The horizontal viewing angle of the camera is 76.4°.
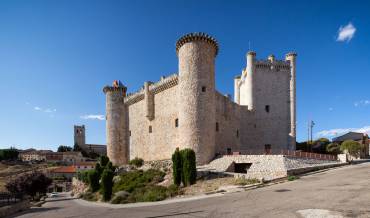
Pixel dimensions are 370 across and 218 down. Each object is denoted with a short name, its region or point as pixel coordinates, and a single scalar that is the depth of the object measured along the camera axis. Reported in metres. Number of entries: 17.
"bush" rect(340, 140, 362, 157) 29.99
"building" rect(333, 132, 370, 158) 49.86
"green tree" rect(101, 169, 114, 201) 21.45
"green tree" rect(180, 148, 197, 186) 18.20
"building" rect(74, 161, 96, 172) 74.50
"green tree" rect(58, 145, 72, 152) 119.35
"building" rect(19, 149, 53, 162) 106.08
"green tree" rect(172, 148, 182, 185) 18.98
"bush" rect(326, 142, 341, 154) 33.09
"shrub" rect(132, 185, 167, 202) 15.99
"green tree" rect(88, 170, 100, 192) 28.86
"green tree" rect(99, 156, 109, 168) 31.89
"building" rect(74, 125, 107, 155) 115.31
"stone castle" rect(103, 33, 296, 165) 23.75
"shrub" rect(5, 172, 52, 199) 33.75
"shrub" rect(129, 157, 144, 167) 31.72
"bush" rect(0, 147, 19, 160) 95.17
